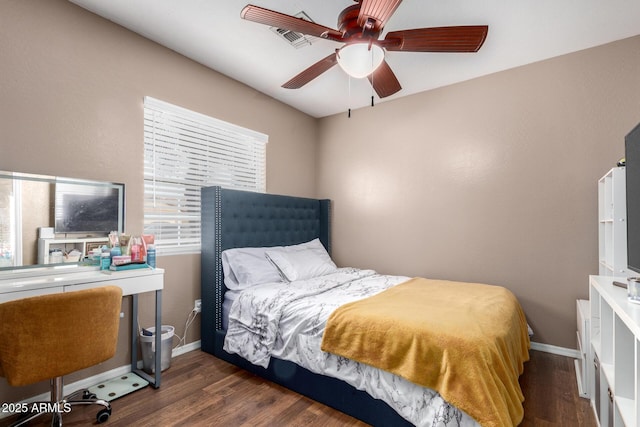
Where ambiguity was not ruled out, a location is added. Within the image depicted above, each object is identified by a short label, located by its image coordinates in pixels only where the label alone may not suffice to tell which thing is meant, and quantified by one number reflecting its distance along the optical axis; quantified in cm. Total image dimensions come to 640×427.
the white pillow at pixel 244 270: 285
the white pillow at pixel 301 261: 313
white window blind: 270
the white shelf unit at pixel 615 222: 215
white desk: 173
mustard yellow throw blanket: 148
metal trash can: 246
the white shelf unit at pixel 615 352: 114
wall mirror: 194
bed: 169
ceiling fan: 165
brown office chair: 149
